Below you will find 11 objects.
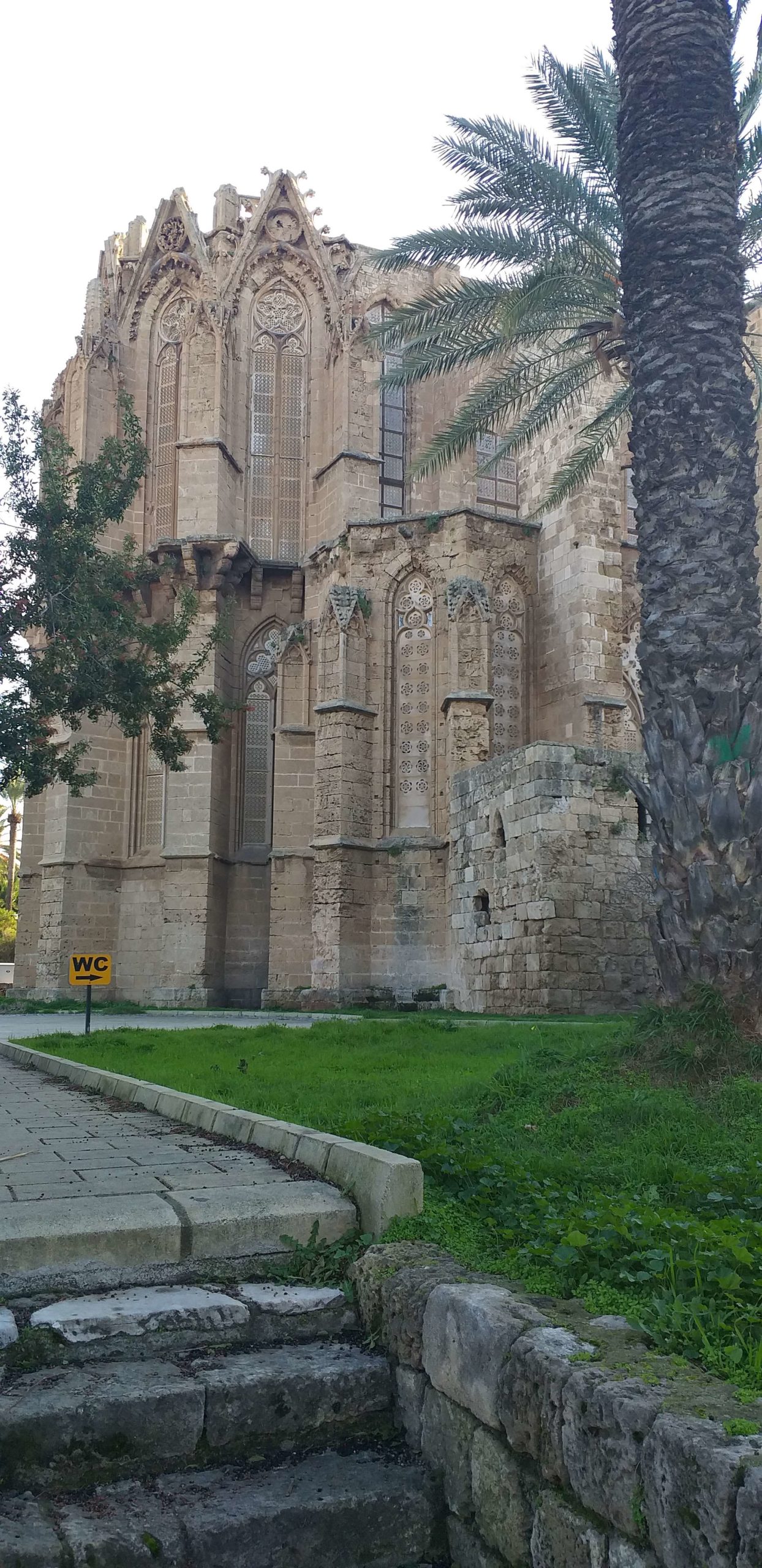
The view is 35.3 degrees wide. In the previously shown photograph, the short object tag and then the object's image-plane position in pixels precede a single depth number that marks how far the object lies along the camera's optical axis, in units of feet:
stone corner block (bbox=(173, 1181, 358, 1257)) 12.73
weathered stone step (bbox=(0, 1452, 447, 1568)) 8.63
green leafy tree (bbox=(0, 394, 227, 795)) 39.52
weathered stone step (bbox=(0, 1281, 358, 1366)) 10.69
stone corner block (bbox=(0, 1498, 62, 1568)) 8.27
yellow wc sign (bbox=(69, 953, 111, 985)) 39.14
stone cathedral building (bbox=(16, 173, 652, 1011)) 74.38
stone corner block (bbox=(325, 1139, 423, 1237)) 13.16
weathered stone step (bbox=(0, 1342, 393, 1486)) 9.45
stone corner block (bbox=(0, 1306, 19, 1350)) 10.42
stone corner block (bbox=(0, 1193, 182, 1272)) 11.84
